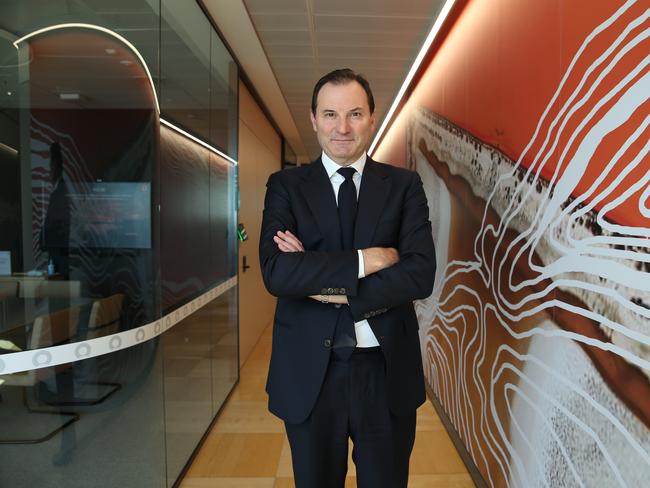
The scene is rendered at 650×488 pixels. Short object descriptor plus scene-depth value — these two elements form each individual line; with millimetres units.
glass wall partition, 1744
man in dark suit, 1481
